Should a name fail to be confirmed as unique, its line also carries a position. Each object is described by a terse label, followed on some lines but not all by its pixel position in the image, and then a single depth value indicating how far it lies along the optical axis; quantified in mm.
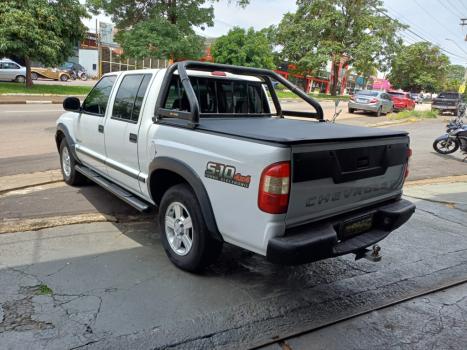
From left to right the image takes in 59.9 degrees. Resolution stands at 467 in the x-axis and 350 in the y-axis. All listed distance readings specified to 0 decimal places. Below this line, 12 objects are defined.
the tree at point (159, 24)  25312
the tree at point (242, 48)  36188
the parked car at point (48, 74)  34906
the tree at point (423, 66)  64000
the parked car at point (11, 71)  27328
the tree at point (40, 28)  19188
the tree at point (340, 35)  41656
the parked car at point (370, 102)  21953
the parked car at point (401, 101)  27891
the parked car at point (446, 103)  28281
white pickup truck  2816
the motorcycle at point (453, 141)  11208
